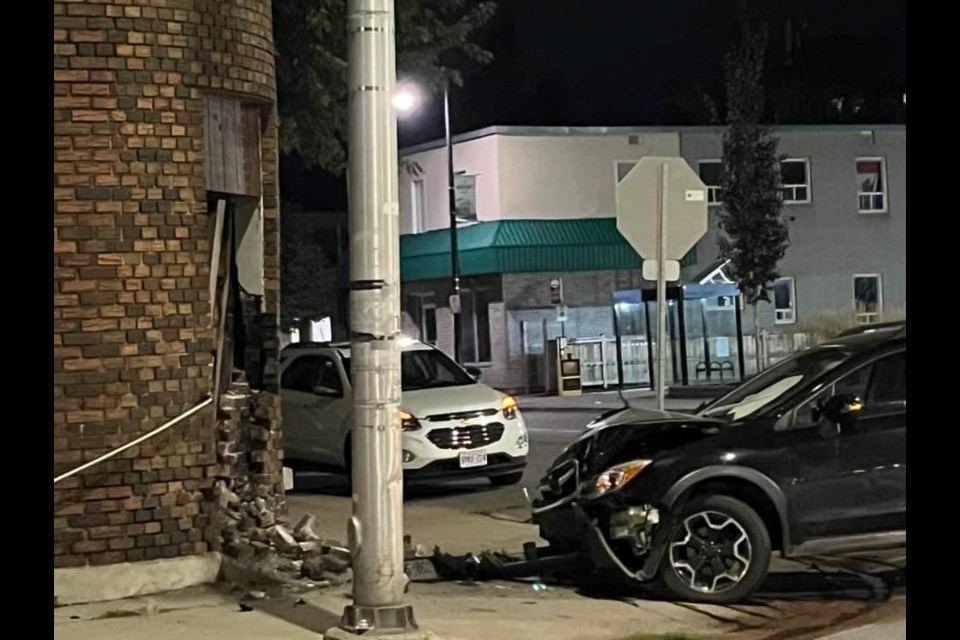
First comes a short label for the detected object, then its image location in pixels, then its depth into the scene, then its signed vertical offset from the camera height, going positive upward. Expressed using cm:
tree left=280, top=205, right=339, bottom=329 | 4266 +176
